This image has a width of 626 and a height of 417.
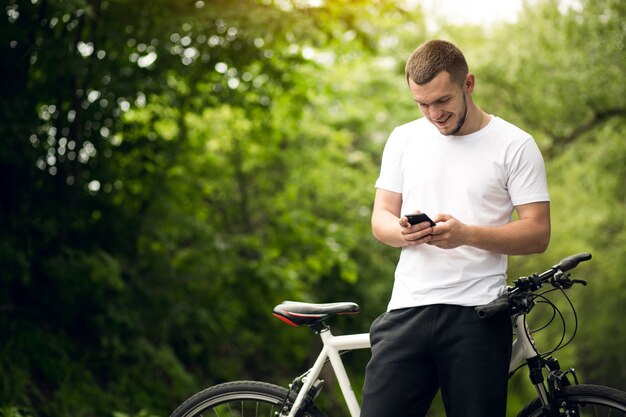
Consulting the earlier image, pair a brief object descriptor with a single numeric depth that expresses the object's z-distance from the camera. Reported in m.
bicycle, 2.91
